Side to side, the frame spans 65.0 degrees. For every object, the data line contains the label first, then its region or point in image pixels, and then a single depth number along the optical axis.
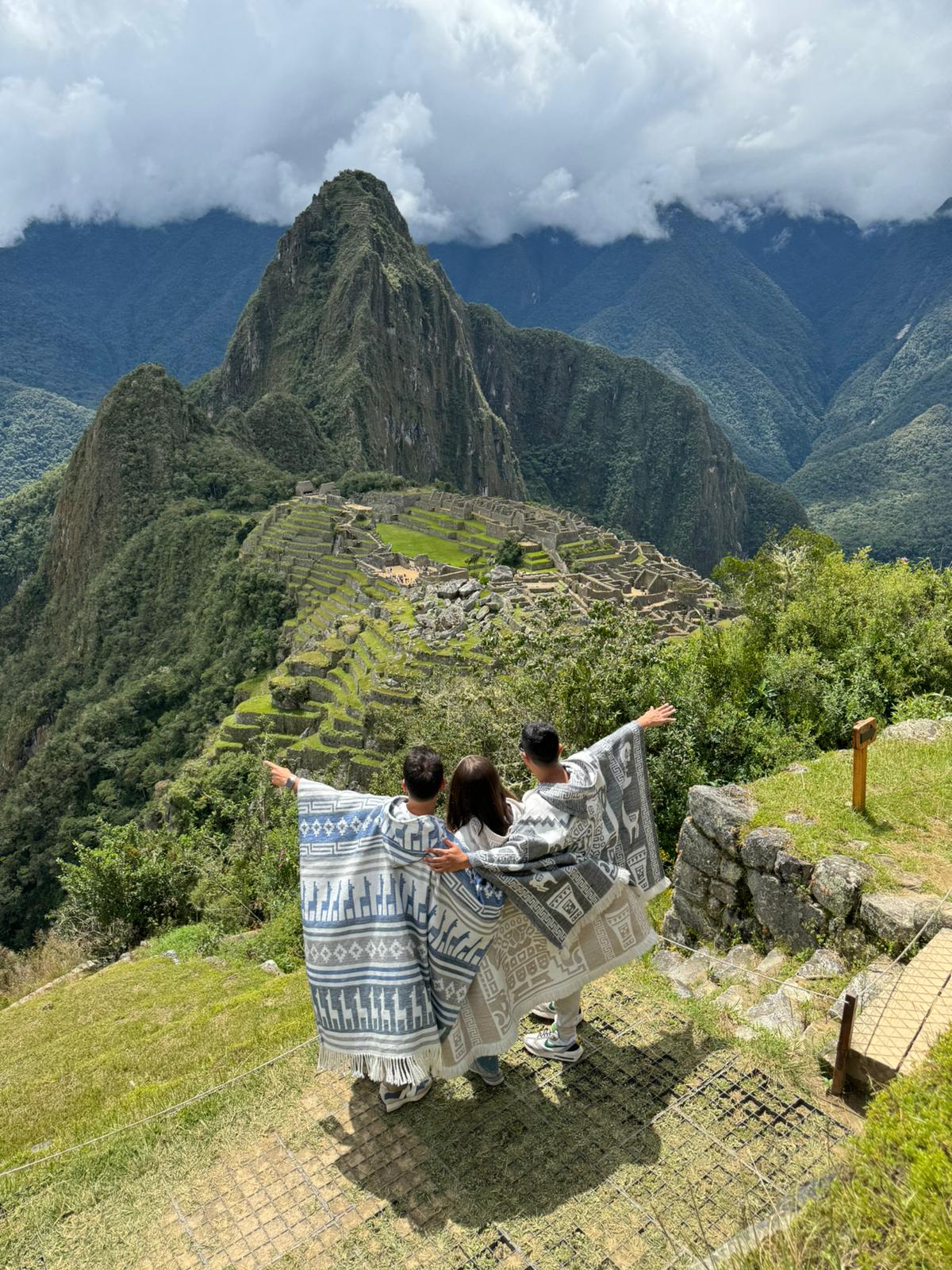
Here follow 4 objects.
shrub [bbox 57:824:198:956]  11.23
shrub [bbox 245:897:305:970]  7.74
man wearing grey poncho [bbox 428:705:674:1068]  3.43
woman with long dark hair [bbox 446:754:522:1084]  3.47
